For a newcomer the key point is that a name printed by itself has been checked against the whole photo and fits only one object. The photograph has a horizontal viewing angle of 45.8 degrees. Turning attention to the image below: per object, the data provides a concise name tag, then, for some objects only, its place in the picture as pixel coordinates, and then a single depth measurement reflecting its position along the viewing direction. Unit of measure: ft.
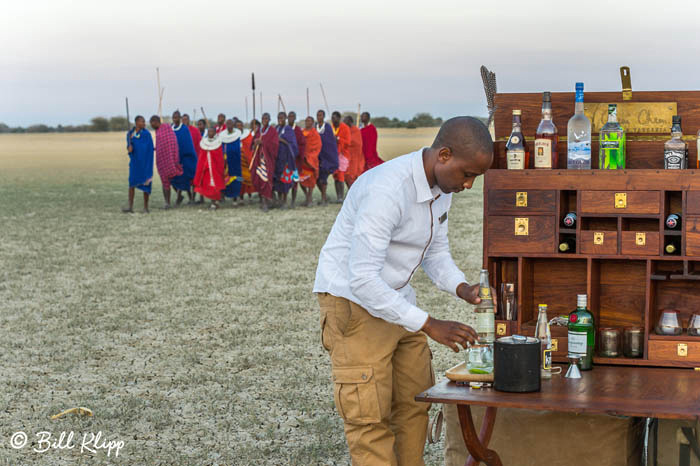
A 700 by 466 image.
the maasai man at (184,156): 54.65
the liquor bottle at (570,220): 11.03
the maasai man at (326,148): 55.52
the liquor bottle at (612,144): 10.99
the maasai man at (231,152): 54.95
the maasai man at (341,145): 57.52
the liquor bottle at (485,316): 9.89
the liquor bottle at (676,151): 10.74
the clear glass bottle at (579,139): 11.04
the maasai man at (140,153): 50.72
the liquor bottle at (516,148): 11.17
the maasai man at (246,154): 55.93
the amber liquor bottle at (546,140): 11.09
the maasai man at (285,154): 52.49
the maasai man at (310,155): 54.54
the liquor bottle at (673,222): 10.69
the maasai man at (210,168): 53.93
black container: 8.96
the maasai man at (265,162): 52.11
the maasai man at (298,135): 53.88
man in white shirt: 9.01
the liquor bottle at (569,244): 11.04
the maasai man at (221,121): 57.31
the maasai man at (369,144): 60.49
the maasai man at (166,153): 53.47
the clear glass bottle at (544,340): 9.96
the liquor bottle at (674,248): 10.72
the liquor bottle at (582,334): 10.46
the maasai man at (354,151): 58.44
